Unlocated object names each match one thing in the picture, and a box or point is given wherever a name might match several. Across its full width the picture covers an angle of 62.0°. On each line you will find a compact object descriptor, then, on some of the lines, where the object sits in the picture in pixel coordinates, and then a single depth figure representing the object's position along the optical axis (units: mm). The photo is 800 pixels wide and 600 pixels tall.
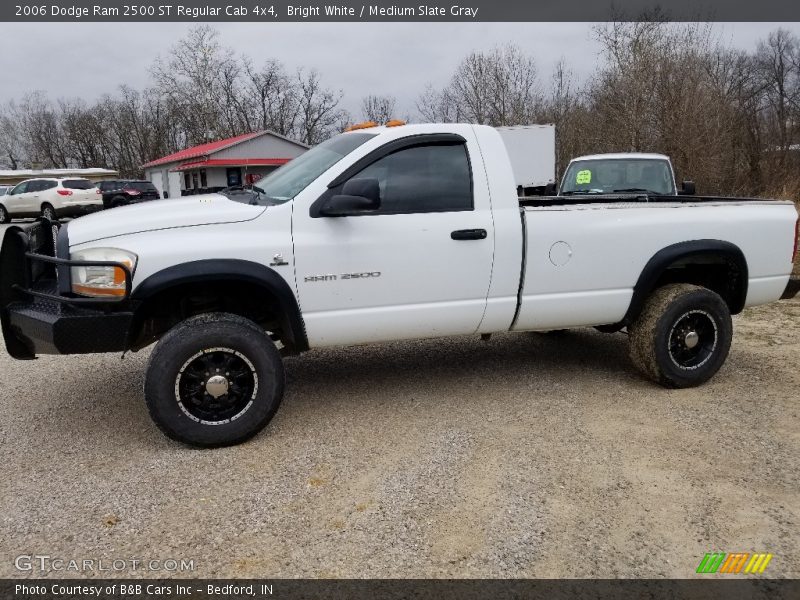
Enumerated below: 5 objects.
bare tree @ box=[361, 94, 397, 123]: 55212
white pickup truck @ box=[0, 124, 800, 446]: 3867
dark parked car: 26328
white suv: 26188
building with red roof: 39375
